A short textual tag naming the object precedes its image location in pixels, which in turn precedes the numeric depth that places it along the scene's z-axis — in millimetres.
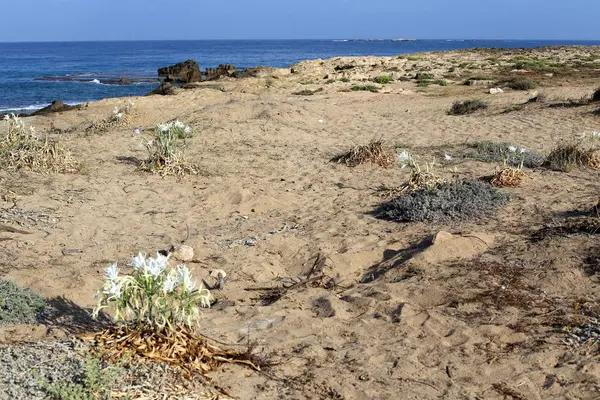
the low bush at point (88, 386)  3066
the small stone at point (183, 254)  5891
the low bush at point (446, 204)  6609
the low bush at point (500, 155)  8750
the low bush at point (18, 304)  4227
